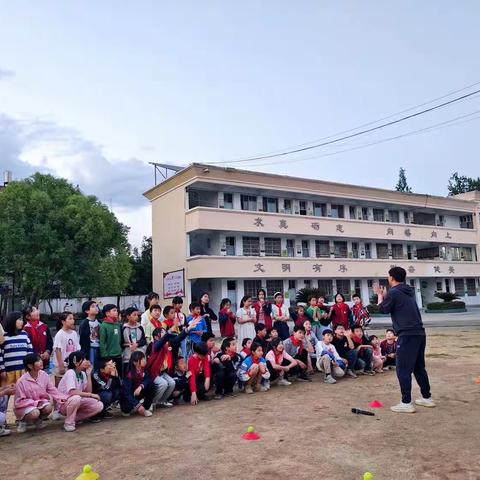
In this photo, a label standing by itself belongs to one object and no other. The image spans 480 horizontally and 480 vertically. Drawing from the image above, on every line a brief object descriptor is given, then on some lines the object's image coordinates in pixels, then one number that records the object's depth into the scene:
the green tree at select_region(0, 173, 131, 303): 22.94
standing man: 6.01
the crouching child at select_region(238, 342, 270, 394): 7.95
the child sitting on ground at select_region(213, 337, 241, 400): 7.79
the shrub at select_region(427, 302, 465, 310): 30.58
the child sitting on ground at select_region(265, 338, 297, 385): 8.32
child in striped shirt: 6.34
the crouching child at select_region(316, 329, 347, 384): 8.64
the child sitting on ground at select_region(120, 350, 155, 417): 6.61
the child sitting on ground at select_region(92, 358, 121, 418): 6.54
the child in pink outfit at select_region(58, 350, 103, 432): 6.13
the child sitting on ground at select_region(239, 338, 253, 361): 8.16
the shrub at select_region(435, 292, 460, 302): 33.47
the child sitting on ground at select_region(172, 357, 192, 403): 7.34
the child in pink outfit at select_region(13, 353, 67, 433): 6.03
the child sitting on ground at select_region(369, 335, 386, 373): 9.44
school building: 27.77
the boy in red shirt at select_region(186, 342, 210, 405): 7.33
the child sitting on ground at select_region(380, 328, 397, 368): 9.75
